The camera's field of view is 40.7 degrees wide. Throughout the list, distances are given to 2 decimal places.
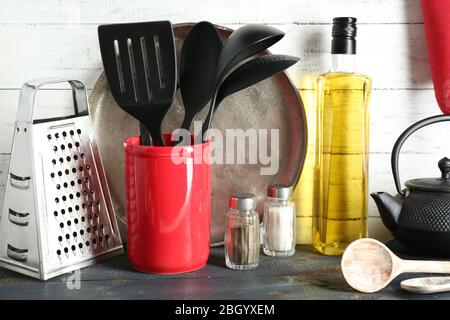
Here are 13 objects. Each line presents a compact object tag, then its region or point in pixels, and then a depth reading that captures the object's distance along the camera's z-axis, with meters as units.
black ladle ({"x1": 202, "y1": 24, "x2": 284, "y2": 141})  0.94
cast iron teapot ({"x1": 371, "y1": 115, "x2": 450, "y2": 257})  0.97
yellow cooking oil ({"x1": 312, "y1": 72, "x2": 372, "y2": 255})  1.06
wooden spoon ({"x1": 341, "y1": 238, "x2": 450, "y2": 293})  0.90
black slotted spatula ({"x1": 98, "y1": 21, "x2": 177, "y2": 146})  0.93
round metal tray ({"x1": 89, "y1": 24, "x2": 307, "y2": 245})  1.12
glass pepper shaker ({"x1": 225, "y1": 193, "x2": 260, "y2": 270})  1.00
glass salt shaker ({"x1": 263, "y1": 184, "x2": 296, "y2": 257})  1.06
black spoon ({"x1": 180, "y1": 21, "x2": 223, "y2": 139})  1.01
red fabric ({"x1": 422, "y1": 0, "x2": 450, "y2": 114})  1.05
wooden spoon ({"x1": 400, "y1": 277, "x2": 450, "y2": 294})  0.88
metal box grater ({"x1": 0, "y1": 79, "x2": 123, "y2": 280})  0.94
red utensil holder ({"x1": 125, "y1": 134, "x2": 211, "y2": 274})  0.94
